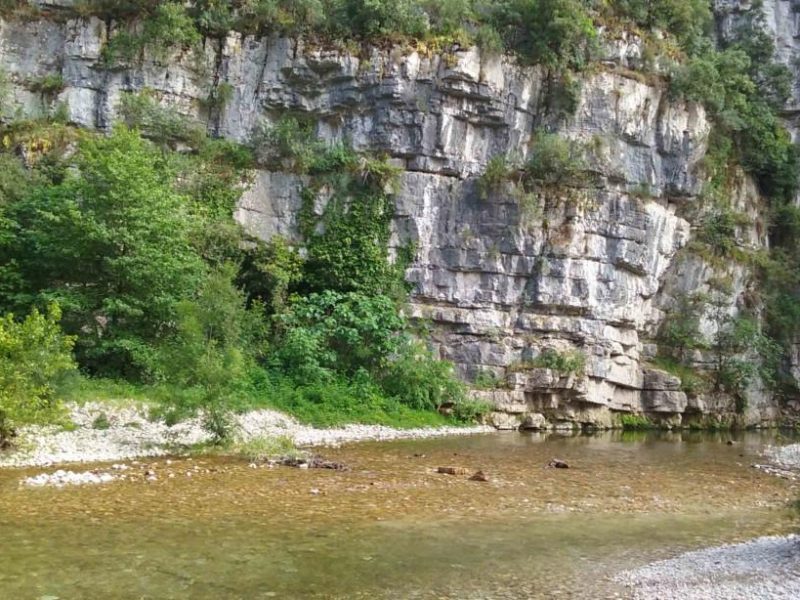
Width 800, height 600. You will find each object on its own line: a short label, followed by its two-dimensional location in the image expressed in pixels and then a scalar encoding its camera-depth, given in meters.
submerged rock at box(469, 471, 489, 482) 15.84
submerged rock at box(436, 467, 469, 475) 16.59
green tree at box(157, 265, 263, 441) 17.45
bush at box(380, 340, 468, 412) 27.47
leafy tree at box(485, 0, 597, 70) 33.16
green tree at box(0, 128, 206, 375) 22.31
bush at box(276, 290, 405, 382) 26.39
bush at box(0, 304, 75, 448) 15.24
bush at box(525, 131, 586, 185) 32.56
